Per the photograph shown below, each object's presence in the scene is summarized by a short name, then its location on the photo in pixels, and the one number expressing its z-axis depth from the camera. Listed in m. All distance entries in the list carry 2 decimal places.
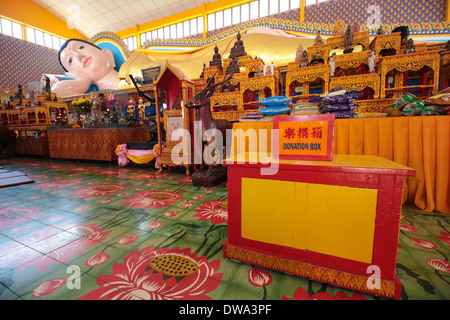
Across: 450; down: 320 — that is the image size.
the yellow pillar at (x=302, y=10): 7.49
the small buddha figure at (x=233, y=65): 4.16
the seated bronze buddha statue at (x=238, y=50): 4.40
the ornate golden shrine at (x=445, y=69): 2.97
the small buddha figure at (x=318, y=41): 3.74
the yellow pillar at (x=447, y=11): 5.63
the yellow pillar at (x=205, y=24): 9.36
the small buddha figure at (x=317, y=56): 3.47
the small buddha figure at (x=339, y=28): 4.03
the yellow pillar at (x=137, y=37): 11.07
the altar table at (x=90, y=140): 4.59
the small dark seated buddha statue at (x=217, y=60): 4.59
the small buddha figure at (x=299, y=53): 3.60
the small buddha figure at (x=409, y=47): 2.86
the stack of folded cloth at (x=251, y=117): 2.25
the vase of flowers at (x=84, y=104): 5.07
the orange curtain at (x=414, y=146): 1.71
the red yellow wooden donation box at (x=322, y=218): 0.82
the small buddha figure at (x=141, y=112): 5.05
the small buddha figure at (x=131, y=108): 4.80
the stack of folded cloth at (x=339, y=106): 1.99
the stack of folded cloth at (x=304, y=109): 2.03
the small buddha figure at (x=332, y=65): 3.19
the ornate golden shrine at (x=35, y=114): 6.08
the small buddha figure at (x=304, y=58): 3.47
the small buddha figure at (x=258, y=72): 3.74
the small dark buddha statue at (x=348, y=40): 3.31
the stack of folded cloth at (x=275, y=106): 2.12
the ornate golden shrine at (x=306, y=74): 3.19
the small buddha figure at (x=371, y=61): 2.99
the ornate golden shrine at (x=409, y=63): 2.69
